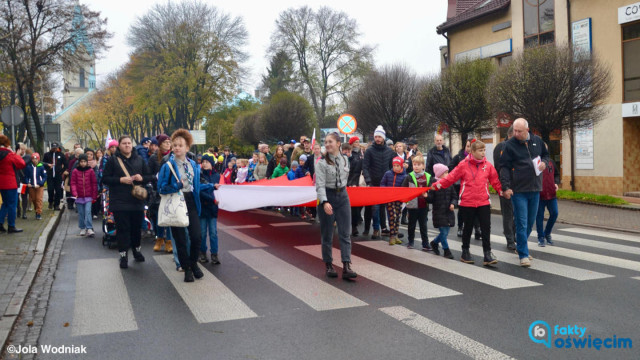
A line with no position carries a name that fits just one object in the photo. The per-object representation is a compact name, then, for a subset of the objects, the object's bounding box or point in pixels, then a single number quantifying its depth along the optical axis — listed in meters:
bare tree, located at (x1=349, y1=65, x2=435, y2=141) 31.23
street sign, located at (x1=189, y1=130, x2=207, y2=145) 49.29
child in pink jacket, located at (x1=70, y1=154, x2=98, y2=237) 11.55
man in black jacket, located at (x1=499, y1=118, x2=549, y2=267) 8.24
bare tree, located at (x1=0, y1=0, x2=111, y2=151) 26.20
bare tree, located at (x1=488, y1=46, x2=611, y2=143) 17.84
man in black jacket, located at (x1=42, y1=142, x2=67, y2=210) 17.70
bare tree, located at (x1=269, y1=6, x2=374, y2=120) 53.56
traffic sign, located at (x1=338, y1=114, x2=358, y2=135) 19.41
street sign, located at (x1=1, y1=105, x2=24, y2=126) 16.11
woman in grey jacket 7.34
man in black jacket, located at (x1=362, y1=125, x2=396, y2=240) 11.43
